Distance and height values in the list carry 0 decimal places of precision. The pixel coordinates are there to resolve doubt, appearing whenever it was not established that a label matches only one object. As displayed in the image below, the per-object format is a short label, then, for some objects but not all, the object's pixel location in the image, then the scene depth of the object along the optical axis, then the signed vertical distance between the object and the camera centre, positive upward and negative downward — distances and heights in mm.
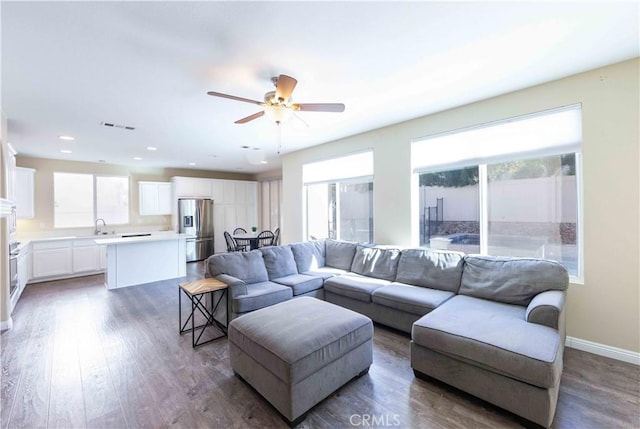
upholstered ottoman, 1777 -972
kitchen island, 4789 -797
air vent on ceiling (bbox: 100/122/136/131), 3693 +1267
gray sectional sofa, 1762 -851
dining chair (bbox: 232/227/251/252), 5909 -628
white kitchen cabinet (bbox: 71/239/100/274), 5637 -807
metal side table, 2785 -1017
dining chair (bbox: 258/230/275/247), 5832 -494
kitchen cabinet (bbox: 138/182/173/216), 7008 +489
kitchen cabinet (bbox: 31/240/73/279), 5203 -794
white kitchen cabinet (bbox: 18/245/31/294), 4383 -842
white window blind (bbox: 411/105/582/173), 2732 +822
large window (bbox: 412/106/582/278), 2787 +289
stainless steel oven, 3562 -654
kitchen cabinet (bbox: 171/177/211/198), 7305 +807
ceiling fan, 2293 +998
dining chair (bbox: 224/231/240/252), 5941 -628
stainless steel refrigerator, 7262 -220
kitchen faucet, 6340 -295
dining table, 5684 -536
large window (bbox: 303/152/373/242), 4660 +313
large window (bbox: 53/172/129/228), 6031 +420
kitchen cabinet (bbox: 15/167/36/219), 4926 +477
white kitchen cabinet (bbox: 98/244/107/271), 5964 -865
